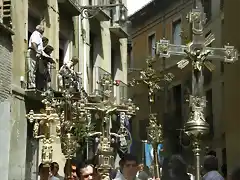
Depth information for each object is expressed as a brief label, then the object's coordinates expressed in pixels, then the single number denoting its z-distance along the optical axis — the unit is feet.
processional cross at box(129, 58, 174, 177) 31.50
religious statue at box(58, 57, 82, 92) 50.66
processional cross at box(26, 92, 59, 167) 28.17
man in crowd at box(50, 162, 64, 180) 28.93
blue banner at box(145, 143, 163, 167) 35.61
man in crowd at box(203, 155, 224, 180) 26.13
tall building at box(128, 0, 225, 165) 75.20
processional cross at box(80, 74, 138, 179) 26.58
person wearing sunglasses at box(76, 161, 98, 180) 24.48
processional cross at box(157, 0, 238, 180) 26.27
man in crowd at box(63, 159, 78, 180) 27.61
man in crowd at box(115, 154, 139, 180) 24.53
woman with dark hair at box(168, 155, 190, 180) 37.11
